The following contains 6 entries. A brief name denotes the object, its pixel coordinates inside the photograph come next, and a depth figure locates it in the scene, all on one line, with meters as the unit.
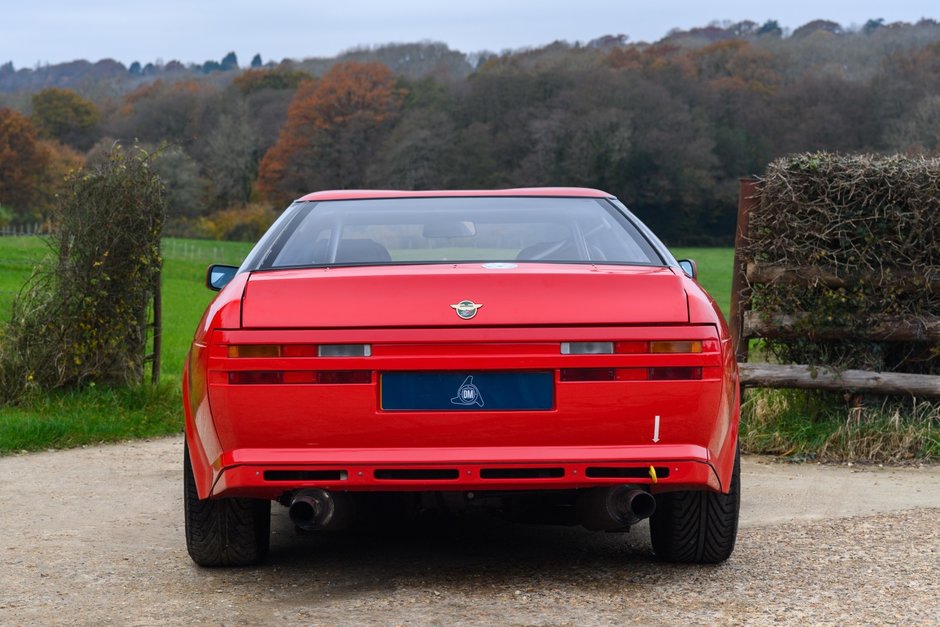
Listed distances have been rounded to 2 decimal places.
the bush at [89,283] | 9.48
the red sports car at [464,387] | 4.18
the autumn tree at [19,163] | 75.94
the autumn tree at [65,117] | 98.31
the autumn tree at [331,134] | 88.19
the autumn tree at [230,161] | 91.00
